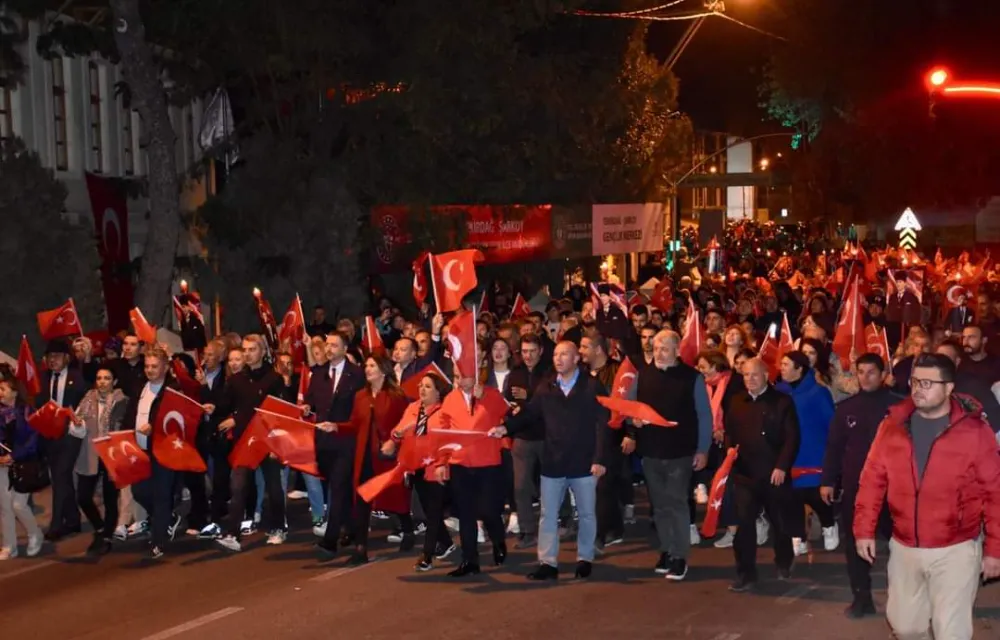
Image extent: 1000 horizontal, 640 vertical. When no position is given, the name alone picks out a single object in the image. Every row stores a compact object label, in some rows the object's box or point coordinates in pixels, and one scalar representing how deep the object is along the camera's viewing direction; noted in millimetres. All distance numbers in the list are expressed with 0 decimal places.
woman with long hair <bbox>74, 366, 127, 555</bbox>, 12156
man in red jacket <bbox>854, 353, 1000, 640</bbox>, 6953
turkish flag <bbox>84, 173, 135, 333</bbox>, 22719
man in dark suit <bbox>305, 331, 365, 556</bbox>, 11539
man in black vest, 10539
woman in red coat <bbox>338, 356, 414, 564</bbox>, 11641
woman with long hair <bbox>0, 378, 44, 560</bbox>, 11688
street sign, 34594
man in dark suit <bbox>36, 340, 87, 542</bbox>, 12383
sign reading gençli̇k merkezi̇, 32156
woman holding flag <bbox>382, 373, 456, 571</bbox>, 11039
